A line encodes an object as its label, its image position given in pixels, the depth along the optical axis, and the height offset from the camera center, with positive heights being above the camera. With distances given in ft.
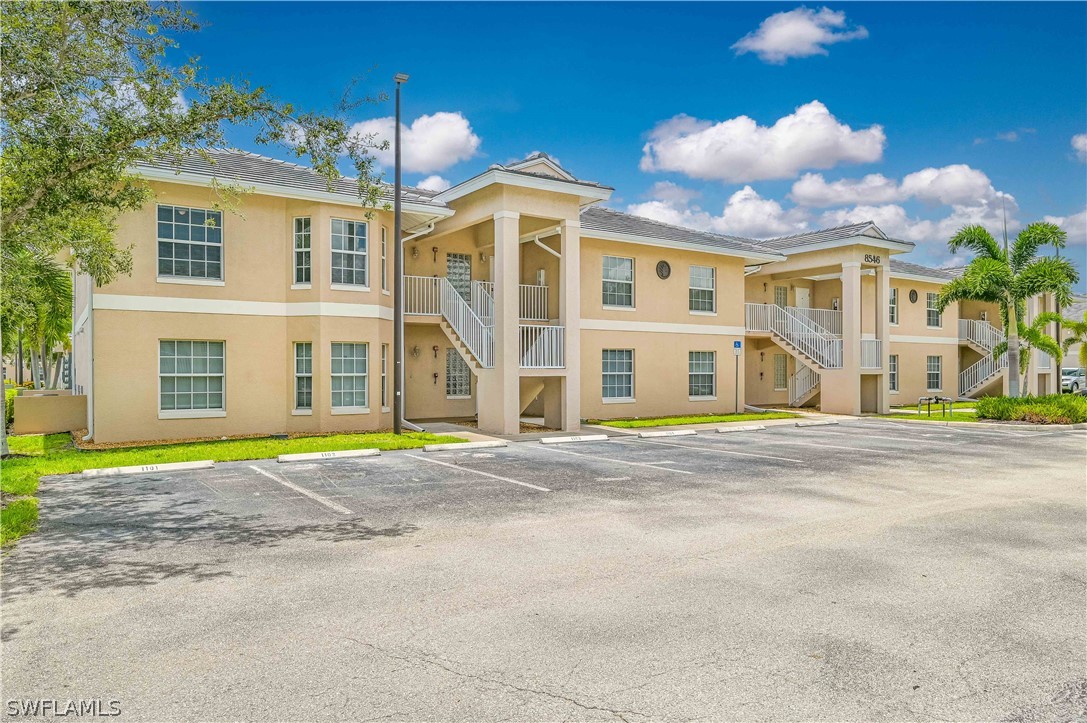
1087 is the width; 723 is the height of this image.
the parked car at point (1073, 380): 143.43 -2.89
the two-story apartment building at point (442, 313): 55.77 +5.05
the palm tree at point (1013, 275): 82.58 +10.38
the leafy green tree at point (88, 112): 27.30 +10.37
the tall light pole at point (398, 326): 57.26 +3.30
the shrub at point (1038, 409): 75.31 -4.55
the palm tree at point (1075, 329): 91.25 +4.69
